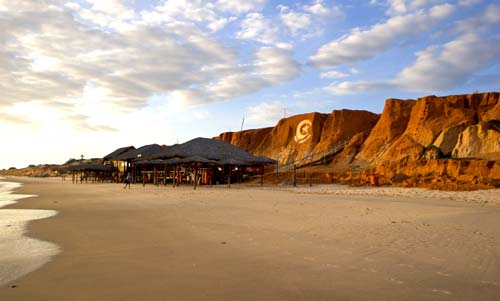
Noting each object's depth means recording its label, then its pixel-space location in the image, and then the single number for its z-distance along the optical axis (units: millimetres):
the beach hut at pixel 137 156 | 35562
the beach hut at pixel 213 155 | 29595
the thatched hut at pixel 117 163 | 41219
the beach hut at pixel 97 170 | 40094
